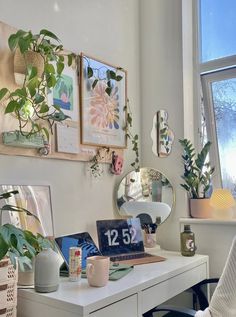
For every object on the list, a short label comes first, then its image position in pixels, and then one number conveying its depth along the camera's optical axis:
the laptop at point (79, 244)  1.69
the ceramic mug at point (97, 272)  1.43
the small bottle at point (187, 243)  2.07
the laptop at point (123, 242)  1.93
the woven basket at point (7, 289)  1.28
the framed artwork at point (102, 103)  2.06
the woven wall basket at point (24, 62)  1.66
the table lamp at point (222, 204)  2.18
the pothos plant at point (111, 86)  2.10
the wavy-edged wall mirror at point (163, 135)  2.41
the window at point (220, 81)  2.47
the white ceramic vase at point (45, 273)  1.36
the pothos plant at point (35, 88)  1.56
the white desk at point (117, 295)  1.26
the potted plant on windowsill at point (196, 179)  2.24
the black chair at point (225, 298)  1.37
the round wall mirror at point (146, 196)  2.29
